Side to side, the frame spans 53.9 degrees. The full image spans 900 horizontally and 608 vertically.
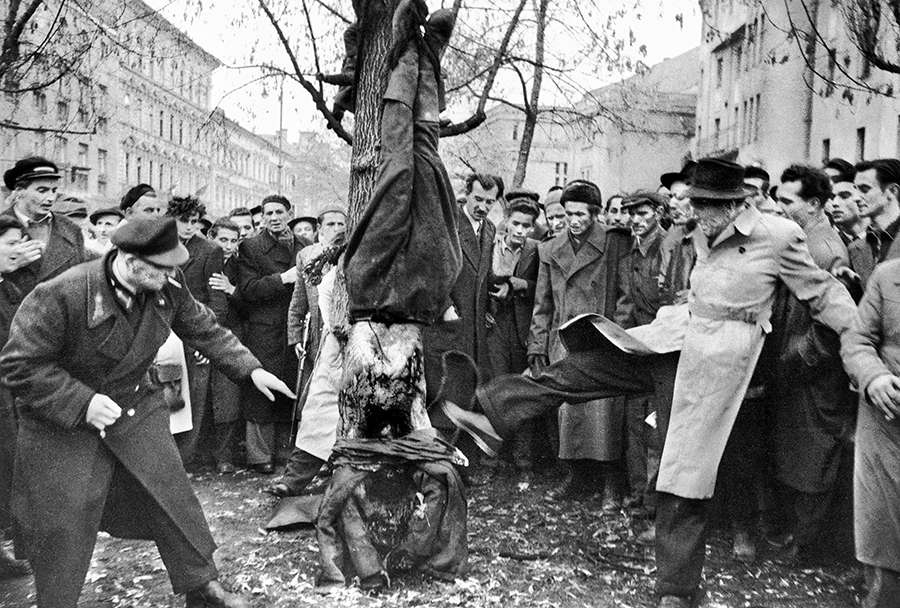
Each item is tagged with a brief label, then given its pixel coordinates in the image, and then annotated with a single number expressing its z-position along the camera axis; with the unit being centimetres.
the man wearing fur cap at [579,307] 704
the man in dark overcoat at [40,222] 576
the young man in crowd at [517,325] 783
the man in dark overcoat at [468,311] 693
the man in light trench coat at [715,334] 452
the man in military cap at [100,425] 397
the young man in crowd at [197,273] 790
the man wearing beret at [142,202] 809
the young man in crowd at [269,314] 799
